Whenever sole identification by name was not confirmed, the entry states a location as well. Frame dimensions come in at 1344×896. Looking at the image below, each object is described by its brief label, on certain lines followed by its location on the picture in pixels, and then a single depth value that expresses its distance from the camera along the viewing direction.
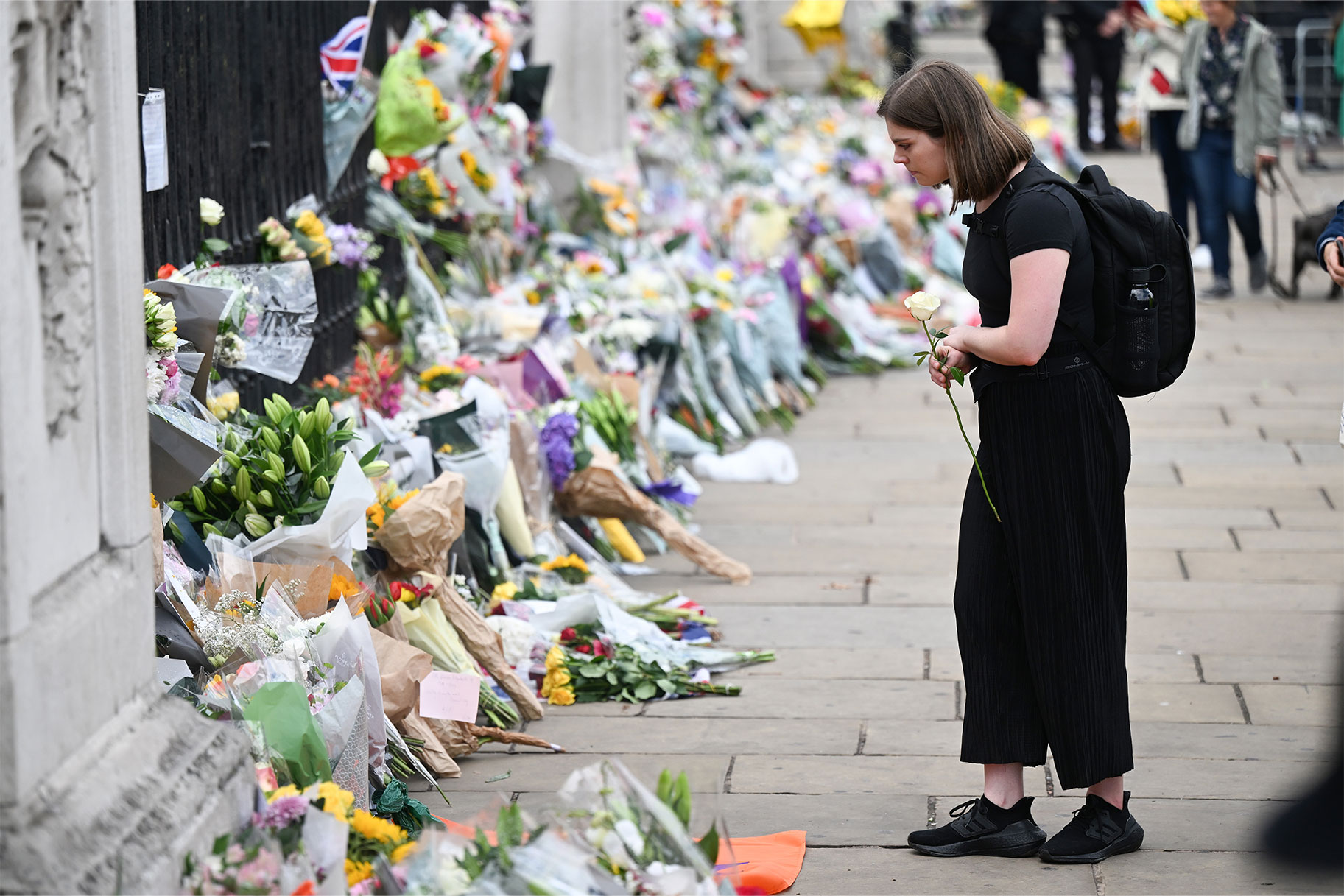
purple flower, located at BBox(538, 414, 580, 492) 10.25
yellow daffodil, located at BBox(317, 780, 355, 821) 5.07
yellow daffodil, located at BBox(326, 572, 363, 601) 6.89
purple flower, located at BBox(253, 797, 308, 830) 4.96
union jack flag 10.73
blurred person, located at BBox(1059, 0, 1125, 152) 31.56
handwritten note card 7.24
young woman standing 5.98
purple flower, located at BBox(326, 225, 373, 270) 9.91
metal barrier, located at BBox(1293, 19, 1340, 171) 34.03
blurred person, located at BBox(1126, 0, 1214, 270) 20.17
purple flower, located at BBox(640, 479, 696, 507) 11.44
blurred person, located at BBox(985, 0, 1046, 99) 33.41
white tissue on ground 13.36
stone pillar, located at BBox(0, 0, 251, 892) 4.08
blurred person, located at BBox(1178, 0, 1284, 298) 18.41
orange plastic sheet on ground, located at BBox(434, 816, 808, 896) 6.10
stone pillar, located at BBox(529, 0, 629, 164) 17.16
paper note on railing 7.50
